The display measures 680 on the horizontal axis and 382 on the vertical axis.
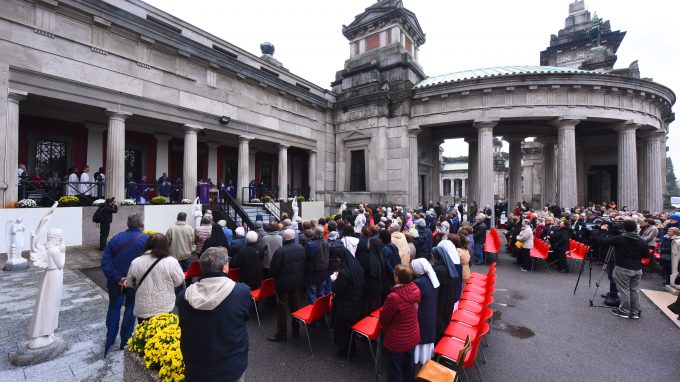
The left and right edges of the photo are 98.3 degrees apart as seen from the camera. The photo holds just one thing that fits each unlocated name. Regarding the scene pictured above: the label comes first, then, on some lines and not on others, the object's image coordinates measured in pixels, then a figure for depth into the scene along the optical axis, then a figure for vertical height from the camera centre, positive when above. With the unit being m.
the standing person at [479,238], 10.48 -1.53
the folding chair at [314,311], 4.58 -1.88
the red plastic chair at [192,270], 6.61 -1.68
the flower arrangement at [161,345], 2.95 -1.59
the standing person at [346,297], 4.33 -1.51
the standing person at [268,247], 6.09 -1.05
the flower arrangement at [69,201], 10.16 -0.14
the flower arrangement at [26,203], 9.29 -0.19
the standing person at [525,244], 9.63 -1.61
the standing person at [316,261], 5.48 -1.22
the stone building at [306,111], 10.74 +4.57
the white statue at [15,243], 7.67 -1.22
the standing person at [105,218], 9.73 -0.69
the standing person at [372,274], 4.66 -1.26
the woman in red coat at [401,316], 3.20 -1.33
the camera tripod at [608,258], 6.57 -1.47
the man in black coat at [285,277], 4.95 -1.38
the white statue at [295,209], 15.62 -0.69
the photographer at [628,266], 5.81 -1.43
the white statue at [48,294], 3.84 -1.27
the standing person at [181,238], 6.54 -0.94
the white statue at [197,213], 11.90 -0.67
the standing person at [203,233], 7.25 -0.90
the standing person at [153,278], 3.66 -1.02
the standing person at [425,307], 3.51 -1.34
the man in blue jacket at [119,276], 4.10 -1.11
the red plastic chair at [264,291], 5.43 -1.80
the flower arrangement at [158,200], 12.56 -0.14
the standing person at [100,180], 12.49 +0.73
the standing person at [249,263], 5.69 -1.29
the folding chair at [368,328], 4.09 -1.93
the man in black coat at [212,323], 2.37 -1.04
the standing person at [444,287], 4.32 -1.37
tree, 74.69 +3.88
